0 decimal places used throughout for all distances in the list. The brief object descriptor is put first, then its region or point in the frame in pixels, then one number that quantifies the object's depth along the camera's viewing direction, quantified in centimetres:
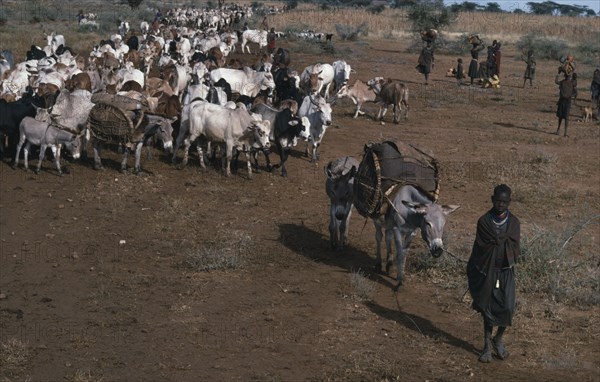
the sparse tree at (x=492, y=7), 10194
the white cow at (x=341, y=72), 2730
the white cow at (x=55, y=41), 3051
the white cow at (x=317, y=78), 2448
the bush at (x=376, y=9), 7898
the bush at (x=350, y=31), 5297
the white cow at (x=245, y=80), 2231
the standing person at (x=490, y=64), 3172
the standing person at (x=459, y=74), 3238
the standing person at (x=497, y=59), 3155
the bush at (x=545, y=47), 4675
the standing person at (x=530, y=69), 3181
